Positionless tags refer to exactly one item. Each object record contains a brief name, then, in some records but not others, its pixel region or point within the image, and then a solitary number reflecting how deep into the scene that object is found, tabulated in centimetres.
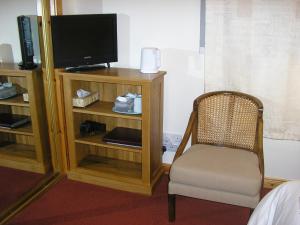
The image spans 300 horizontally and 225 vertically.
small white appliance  241
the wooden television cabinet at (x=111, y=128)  238
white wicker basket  259
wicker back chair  199
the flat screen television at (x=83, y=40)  241
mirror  229
